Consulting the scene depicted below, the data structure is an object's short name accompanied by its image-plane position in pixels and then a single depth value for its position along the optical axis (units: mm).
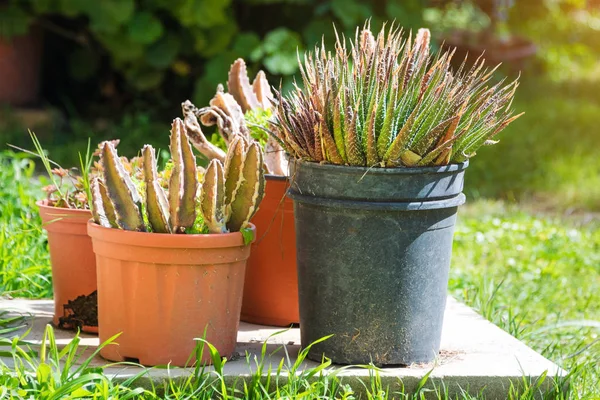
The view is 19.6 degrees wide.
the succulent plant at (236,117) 5611
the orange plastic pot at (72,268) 5553
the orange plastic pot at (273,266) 5576
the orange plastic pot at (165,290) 4746
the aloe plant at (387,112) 4700
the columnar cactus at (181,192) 4835
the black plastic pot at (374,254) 4715
